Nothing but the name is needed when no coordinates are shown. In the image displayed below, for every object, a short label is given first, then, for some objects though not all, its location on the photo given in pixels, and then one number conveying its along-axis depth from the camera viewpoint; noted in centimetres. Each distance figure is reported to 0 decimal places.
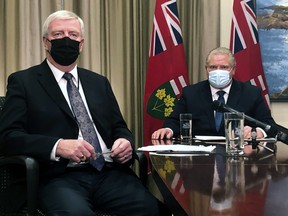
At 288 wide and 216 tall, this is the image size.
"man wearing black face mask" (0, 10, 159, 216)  200
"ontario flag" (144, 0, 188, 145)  361
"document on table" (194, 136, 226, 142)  261
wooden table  101
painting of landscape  392
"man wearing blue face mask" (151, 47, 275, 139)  303
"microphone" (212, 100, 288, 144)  197
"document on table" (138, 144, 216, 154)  205
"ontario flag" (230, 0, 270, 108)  368
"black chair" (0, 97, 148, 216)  189
